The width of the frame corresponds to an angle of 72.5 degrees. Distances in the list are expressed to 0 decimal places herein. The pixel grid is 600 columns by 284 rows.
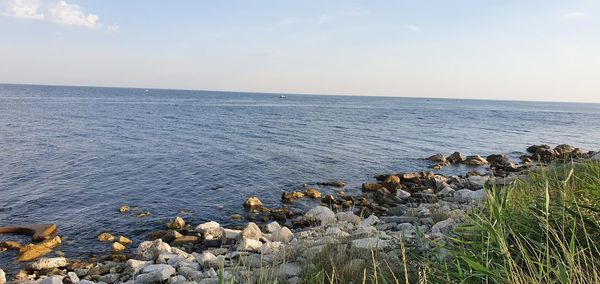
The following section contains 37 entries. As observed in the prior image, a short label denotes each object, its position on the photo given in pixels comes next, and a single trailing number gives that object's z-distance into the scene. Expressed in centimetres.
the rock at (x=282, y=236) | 938
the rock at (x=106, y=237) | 1009
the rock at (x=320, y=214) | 1097
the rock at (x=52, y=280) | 696
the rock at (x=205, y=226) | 1042
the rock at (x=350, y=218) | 1006
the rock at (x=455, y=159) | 2291
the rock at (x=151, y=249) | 874
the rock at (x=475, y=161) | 2231
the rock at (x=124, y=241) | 985
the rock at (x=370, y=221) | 969
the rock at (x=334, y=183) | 1639
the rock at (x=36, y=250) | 894
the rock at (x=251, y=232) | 929
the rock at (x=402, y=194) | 1447
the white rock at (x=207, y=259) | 751
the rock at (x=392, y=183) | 1573
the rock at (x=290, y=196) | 1402
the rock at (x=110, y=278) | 744
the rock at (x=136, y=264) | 774
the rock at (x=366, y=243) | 595
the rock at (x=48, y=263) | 825
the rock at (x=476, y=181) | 1577
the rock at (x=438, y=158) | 2266
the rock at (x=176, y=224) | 1109
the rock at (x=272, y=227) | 1044
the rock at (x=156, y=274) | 678
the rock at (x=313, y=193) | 1455
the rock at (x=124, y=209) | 1243
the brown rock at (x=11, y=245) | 945
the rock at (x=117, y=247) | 944
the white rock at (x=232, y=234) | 972
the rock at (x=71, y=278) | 735
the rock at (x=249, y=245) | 849
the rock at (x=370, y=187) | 1567
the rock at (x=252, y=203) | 1309
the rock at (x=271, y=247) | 741
